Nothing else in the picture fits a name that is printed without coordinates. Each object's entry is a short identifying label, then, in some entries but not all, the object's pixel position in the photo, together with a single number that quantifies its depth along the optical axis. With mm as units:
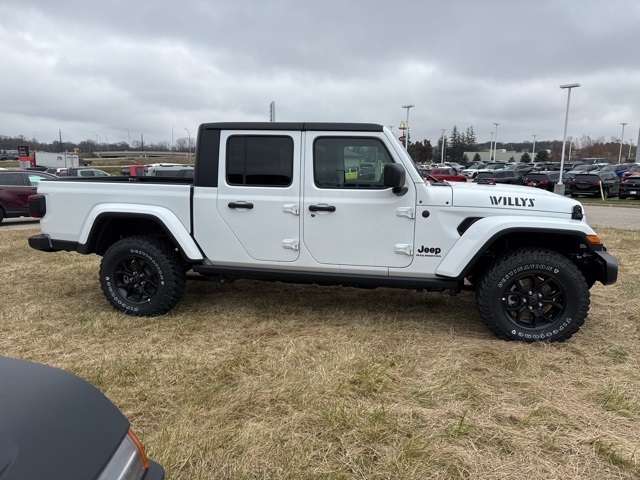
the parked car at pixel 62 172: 28381
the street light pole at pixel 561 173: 19844
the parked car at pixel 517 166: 45344
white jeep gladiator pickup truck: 3775
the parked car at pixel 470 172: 38712
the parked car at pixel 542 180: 21312
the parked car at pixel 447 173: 24669
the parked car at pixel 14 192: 12148
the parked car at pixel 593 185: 20094
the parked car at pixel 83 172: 22969
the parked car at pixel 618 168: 30072
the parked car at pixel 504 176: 22906
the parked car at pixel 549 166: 37800
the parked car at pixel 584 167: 34550
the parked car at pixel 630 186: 19203
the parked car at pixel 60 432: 1242
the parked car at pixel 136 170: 24003
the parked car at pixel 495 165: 47953
